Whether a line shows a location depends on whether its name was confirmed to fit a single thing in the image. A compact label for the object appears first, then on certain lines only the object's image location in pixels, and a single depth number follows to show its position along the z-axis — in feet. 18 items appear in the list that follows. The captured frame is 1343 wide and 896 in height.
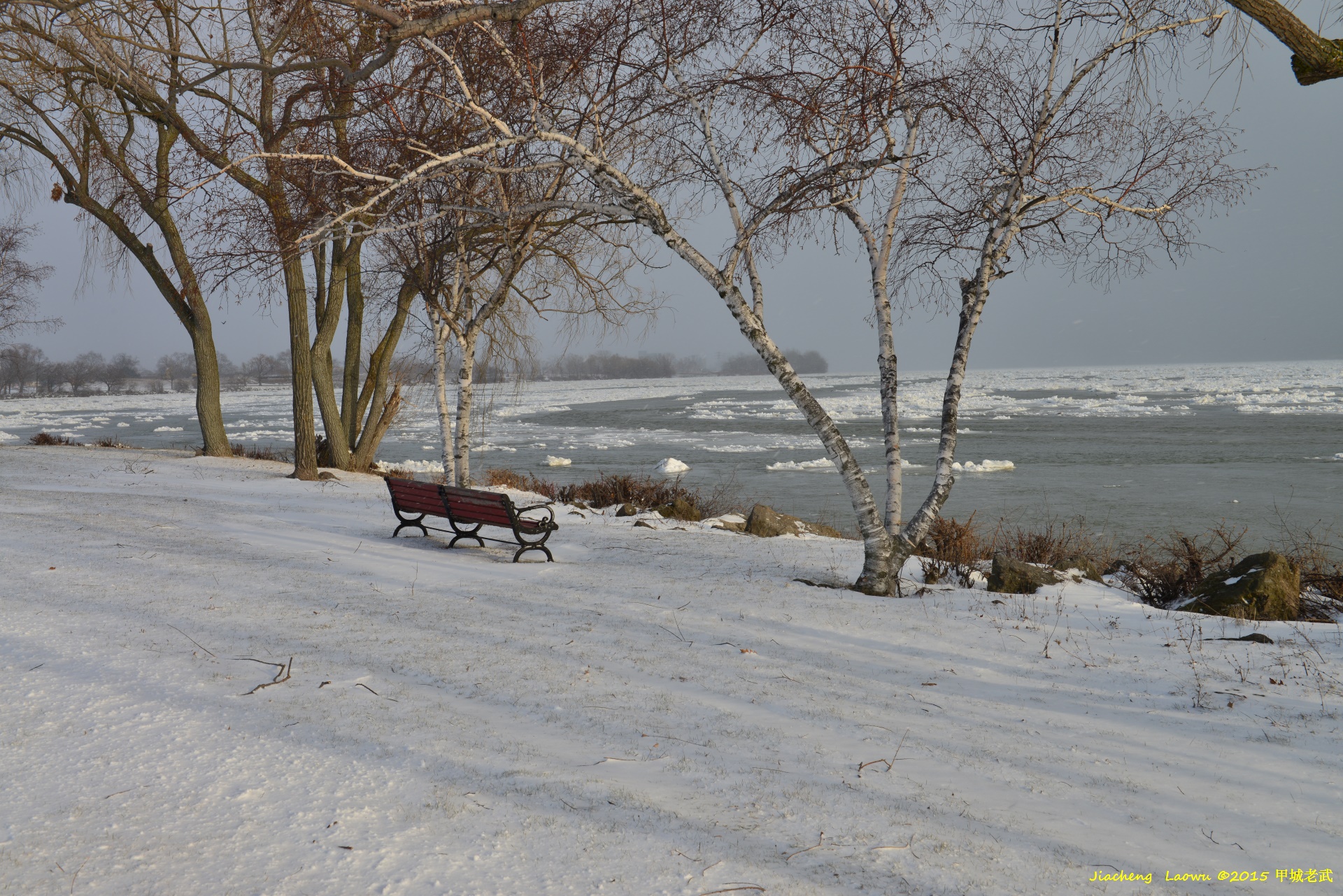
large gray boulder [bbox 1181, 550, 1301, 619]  23.89
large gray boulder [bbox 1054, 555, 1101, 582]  29.04
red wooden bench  28.04
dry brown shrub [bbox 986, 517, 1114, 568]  34.30
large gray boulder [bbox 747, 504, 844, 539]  38.75
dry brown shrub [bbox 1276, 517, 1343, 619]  25.18
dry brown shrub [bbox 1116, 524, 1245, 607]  28.02
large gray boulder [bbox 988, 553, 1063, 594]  26.86
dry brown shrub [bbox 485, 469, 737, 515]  48.39
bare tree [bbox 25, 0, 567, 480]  32.60
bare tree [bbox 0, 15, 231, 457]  50.55
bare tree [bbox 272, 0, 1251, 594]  24.45
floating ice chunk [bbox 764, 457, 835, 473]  73.48
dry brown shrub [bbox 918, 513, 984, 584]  30.83
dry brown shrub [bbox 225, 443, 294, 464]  66.18
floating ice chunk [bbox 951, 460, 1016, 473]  70.59
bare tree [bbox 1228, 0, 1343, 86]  16.33
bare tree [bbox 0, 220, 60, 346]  81.15
